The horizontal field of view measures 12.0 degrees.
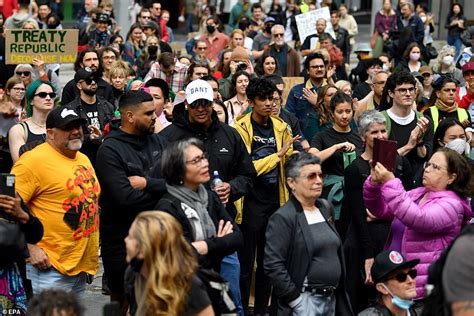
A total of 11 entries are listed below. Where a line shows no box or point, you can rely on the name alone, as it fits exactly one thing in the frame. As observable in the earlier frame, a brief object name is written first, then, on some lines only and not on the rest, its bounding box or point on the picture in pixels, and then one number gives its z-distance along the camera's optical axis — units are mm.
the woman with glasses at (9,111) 19521
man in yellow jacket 17960
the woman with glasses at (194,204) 13102
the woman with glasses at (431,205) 14437
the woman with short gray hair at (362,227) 16034
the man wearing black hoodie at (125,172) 14729
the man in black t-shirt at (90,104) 20849
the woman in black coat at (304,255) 13999
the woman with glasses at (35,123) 18763
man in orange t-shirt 14466
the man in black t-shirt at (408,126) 18252
